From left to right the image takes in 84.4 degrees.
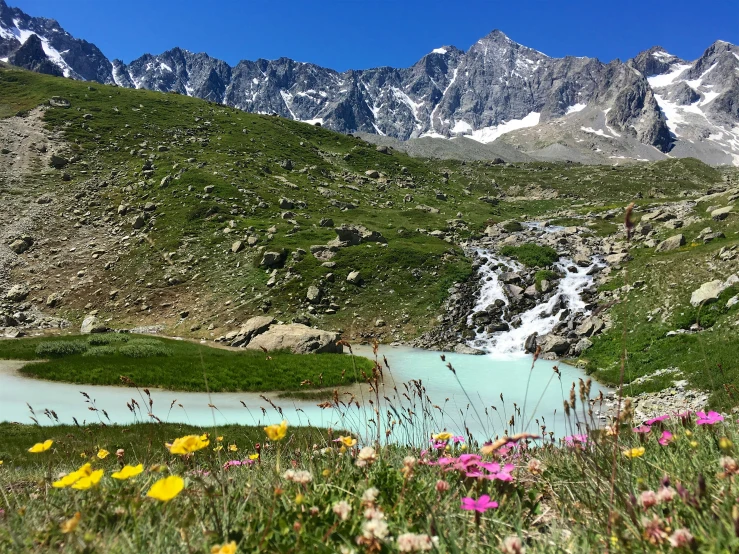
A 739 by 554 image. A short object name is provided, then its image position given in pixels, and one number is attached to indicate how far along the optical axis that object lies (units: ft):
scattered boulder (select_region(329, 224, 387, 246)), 159.92
